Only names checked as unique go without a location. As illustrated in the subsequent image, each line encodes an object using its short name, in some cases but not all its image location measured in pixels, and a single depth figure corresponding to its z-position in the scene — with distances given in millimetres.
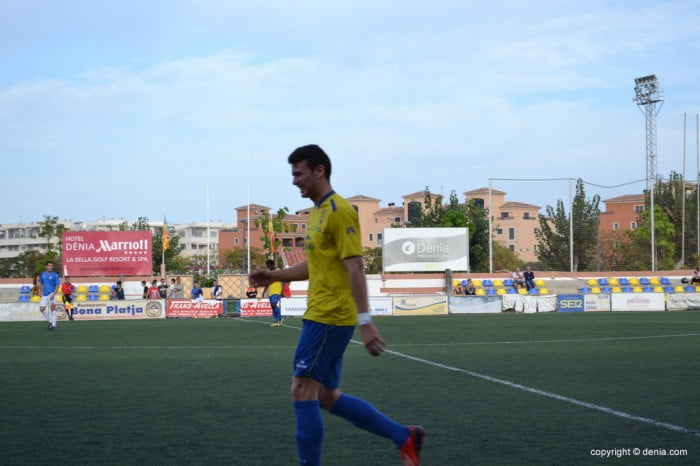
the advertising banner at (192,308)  35688
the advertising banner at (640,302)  36281
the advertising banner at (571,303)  37031
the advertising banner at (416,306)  36125
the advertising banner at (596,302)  37000
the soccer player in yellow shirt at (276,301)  27183
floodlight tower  64312
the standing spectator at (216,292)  41725
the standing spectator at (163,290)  45225
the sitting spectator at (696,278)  42719
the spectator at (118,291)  44381
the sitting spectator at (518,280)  45375
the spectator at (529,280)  44125
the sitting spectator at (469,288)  43906
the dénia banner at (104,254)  49344
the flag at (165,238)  78275
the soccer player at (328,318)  5340
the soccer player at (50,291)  24875
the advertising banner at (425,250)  50406
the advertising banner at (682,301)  36500
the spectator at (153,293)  43312
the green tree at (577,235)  53281
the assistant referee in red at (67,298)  34438
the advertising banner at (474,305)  36969
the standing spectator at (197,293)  37781
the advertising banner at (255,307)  36344
